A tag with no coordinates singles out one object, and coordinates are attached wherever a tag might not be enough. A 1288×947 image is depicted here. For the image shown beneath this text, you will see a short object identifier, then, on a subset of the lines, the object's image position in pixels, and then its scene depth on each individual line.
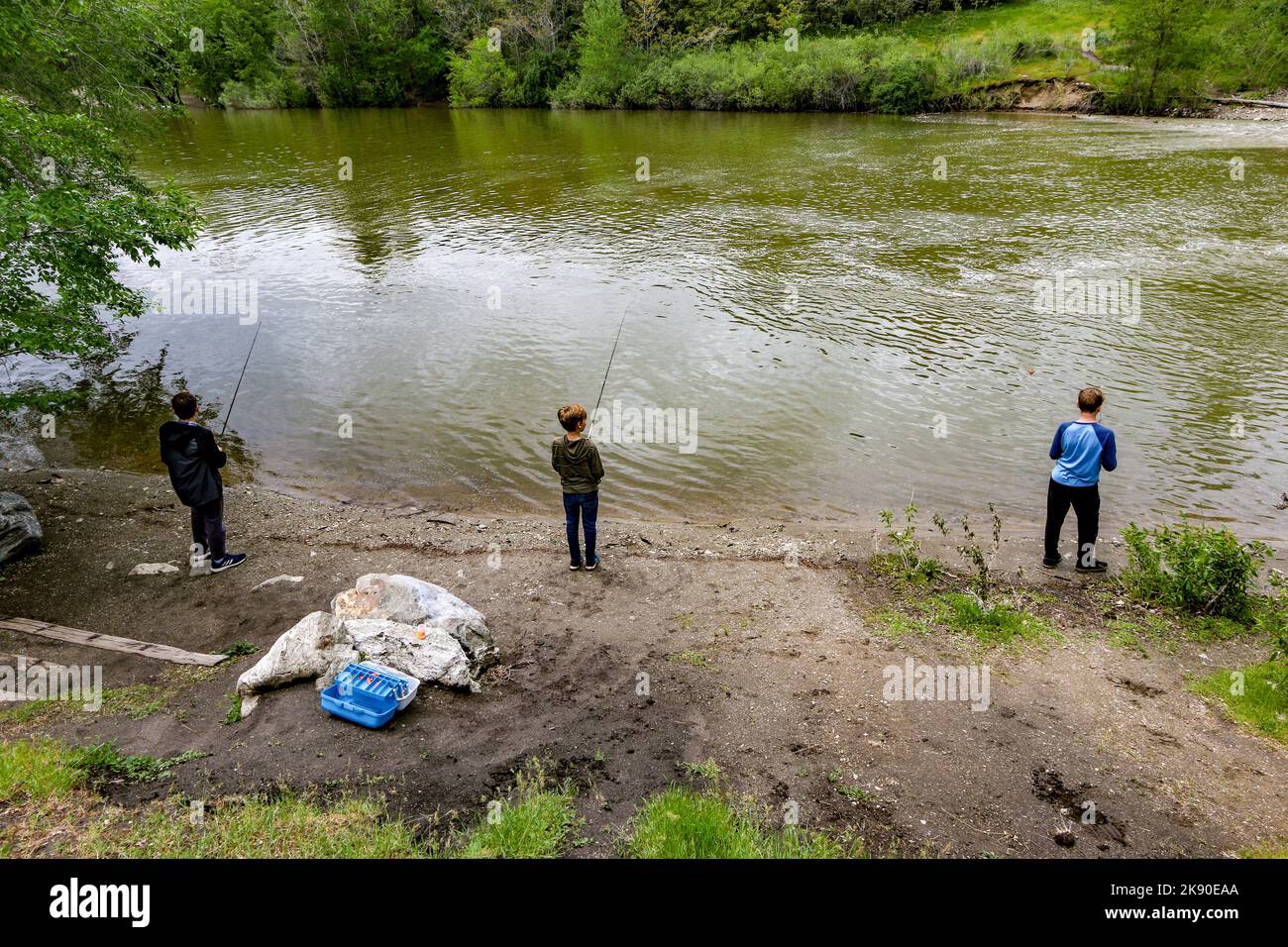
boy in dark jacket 8.66
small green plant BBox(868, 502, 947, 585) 9.03
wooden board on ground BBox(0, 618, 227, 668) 7.32
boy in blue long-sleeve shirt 8.37
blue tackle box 5.89
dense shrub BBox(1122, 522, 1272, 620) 7.77
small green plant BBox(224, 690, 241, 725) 6.13
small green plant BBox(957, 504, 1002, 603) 8.30
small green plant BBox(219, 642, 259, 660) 7.45
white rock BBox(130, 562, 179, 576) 9.27
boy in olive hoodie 8.62
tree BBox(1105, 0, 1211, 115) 47.75
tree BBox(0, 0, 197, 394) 9.13
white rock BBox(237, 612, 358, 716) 6.33
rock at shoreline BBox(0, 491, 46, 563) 9.27
